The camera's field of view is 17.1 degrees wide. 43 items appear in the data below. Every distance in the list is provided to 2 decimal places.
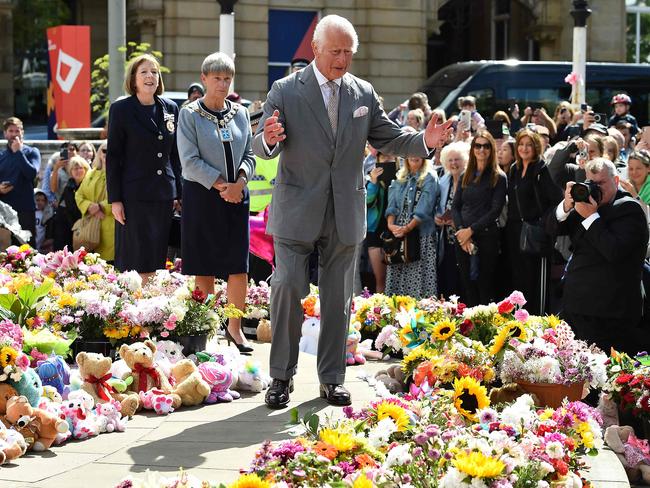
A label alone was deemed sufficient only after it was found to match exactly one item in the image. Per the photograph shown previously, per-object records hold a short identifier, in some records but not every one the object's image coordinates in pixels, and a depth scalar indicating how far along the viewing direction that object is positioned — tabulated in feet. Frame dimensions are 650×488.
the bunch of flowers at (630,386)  38.98
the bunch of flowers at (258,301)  53.82
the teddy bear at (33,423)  33.98
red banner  102.36
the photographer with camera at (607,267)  46.48
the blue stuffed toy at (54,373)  37.56
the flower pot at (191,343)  43.89
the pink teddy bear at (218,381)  40.51
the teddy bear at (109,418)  36.43
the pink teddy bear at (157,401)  38.69
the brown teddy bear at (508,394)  38.08
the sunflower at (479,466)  26.85
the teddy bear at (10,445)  32.64
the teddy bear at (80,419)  35.52
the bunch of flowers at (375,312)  51.84
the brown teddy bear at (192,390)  39.87
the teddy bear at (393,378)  42.01
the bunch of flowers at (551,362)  38.14
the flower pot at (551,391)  38.08
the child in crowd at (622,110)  94.04
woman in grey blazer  46.36
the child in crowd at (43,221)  85.79
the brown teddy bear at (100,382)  38.06
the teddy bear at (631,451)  37.11
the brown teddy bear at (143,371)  39.64
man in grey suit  38.88
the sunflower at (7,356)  34.92
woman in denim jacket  66.39
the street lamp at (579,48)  96.51
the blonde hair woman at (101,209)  69.64
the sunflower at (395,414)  31.11
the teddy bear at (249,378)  42.05
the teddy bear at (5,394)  34.92
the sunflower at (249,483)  26.19
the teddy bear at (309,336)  51.06
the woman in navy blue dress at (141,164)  51.34
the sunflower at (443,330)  40.28
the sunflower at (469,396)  34.61
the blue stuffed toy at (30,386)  35.19
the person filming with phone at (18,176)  85.13
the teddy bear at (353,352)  47.92
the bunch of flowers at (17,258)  58.84
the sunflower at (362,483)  26.44
